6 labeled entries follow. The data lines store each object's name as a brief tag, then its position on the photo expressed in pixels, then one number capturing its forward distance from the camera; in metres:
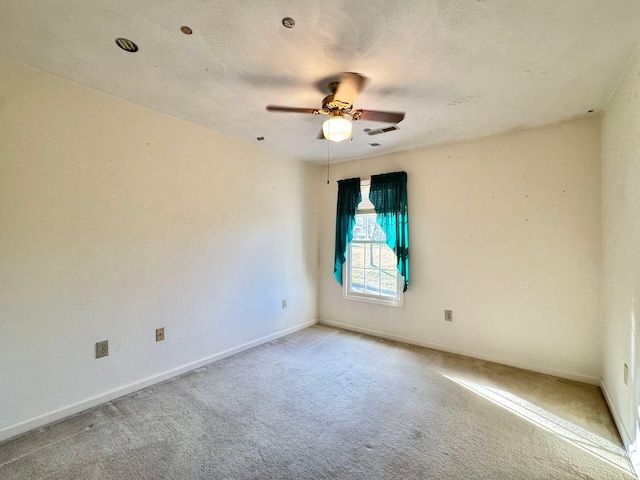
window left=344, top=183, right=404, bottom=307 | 3.91
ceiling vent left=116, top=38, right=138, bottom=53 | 1.71
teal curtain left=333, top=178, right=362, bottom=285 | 4.12
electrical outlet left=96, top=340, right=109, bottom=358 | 2.32
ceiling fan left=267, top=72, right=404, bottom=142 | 2.05
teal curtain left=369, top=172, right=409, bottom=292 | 3.65
